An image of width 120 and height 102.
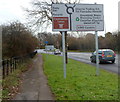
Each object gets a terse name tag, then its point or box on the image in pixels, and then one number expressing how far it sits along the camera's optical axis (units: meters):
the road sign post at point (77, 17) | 8.33
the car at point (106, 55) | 16.83
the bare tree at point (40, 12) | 18.38
